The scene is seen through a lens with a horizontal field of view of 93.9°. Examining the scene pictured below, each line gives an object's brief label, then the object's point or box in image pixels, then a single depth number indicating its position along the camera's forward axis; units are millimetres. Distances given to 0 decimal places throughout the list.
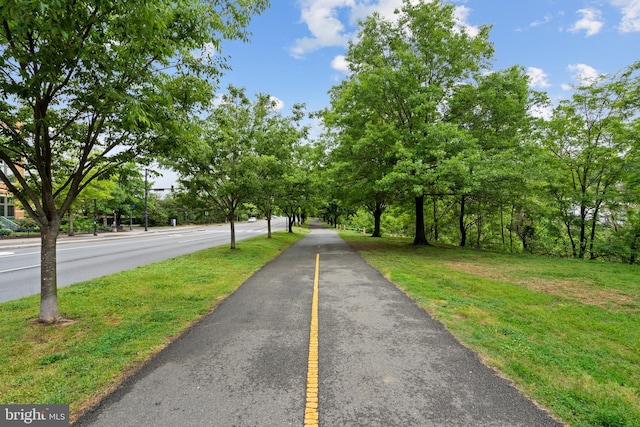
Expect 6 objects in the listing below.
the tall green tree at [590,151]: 14500
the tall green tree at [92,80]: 3537
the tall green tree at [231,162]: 12812
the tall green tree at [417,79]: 13422
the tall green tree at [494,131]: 12320
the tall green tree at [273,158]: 14430
